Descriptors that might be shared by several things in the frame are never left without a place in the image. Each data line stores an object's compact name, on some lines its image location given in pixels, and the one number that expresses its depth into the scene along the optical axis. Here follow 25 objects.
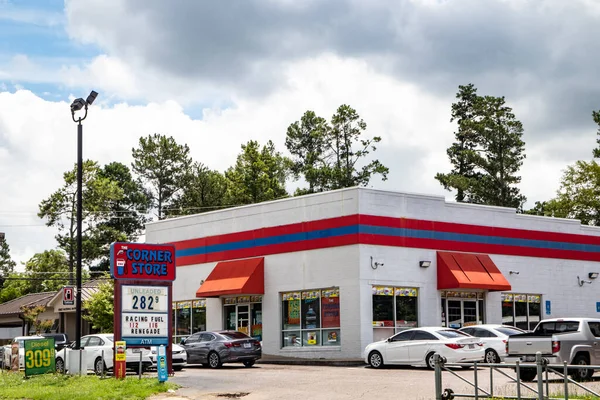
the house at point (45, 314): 53.94
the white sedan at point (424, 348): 27.89
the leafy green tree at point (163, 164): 77.88
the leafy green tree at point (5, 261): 112.06
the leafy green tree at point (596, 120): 58.50
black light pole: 27.66
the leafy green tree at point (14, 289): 79.06
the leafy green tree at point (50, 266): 75.19
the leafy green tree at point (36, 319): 55.22
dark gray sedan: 32.25
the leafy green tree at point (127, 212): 79.12
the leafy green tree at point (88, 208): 73.38
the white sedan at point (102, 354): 28.59
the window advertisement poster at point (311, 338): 36.38
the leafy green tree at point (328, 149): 66.69
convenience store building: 35.38
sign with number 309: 27.64
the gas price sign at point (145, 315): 26.69
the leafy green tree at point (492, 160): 69.25
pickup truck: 23.39
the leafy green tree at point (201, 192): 74.50
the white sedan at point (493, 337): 28.55
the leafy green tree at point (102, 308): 45.72
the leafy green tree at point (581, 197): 64.38
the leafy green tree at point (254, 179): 68.56
